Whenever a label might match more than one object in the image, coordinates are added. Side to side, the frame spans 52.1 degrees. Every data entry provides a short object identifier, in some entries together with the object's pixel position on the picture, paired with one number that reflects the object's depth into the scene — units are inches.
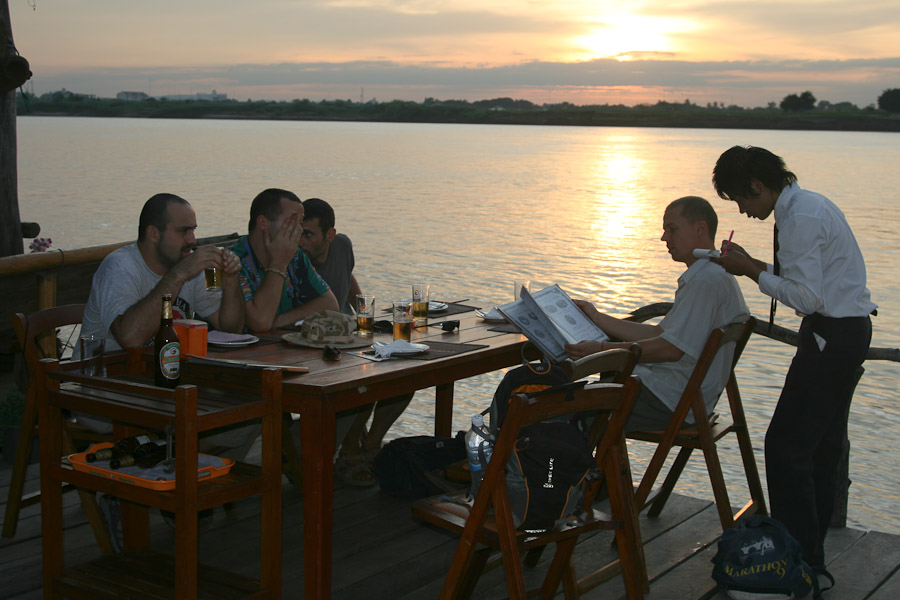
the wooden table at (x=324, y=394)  105.5
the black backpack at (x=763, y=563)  118.3
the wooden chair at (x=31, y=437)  127.0
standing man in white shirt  119.8
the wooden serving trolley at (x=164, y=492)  97.0
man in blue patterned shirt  146.0
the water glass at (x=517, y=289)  157.8
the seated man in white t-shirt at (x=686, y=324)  136.3
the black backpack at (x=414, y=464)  152.1
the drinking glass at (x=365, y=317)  141.5
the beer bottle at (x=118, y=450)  102.3
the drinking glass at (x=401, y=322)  135.5
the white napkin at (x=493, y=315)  158.4
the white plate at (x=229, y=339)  129.0
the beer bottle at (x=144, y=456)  100.2
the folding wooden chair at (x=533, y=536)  95.1
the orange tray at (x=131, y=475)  96.2
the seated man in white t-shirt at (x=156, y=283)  125.2
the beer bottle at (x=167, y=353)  107.6
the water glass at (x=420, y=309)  148.3
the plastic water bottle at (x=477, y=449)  103.1
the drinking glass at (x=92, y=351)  112.1
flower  225.3
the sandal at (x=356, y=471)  158.6
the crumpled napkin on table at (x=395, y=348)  122.0
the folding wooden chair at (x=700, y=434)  131.1
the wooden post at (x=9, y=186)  215.3
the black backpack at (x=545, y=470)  96.8
